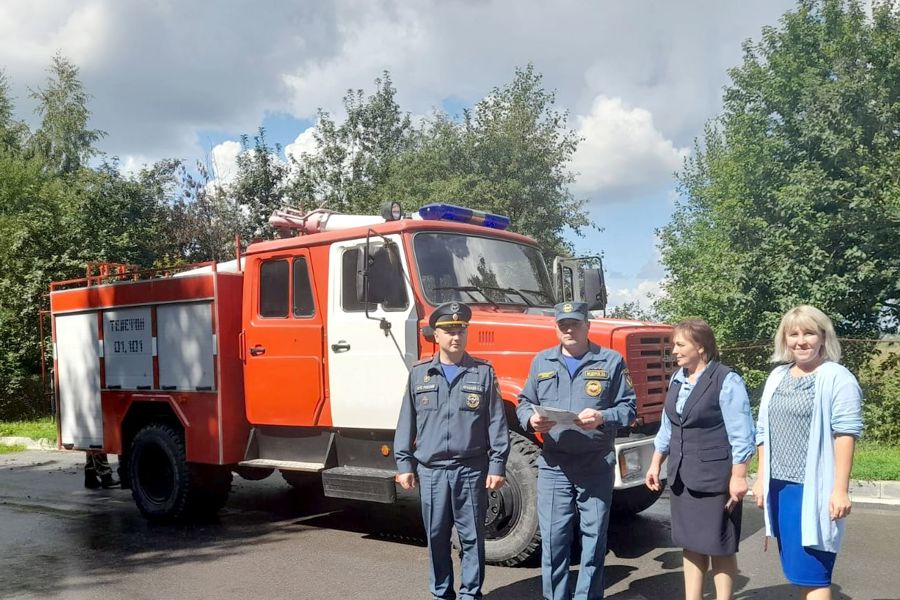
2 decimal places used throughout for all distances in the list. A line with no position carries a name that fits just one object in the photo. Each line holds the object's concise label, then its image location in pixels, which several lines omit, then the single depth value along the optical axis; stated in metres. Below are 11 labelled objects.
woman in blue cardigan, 3.53
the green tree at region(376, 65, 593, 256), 27.22
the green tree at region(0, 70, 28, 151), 37.59
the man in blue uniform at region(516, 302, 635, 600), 4.43
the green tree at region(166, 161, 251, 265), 26.12
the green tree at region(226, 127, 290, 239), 26.73
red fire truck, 6.09
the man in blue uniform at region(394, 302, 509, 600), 4.60
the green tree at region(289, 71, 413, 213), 29.95
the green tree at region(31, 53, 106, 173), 38.34
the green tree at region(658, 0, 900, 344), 14.78
